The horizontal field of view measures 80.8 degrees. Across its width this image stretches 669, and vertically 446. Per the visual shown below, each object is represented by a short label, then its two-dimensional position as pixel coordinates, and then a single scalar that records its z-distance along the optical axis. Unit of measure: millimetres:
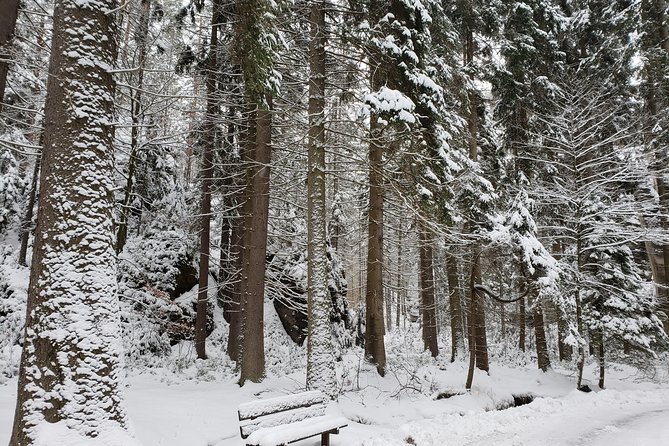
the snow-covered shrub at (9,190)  16312
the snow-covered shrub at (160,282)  12539
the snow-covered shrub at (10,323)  9969
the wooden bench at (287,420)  5184
